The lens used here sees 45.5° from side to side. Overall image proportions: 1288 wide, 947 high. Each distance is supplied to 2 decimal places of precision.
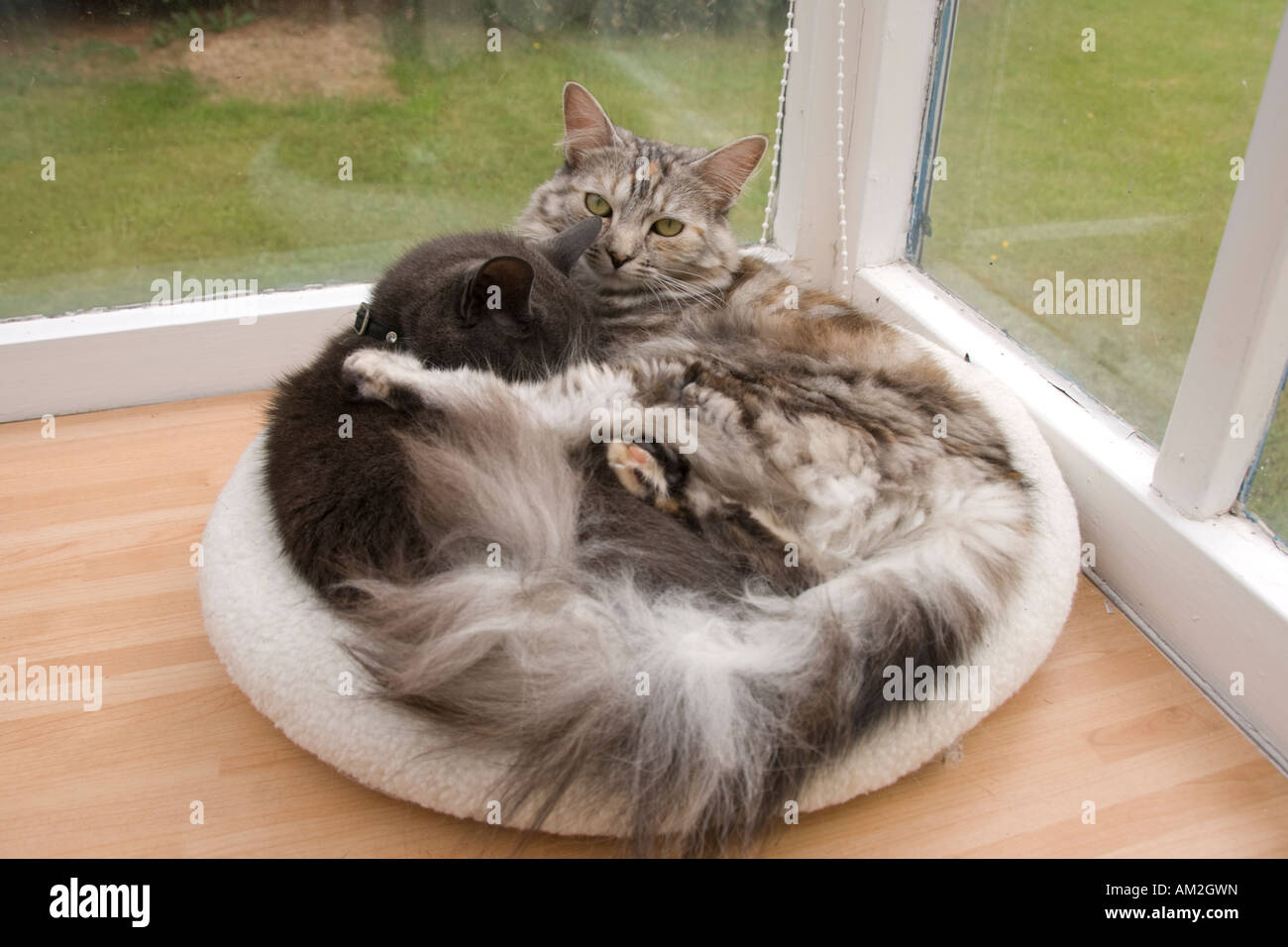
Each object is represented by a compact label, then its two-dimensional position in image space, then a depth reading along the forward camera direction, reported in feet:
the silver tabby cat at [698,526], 1.84
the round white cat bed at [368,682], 1.93
